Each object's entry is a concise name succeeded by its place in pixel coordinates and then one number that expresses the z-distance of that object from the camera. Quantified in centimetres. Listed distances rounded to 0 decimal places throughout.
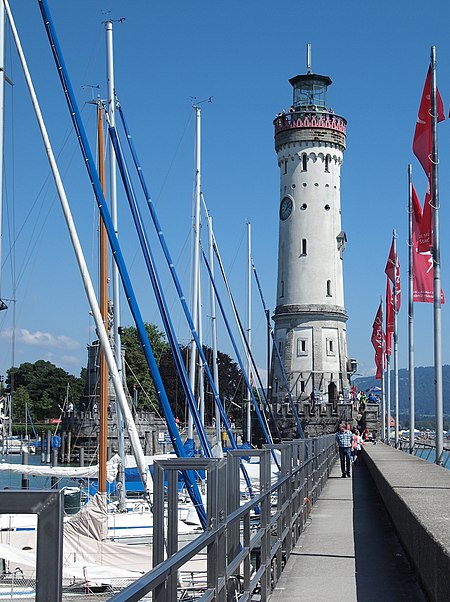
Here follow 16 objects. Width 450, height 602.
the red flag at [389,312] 5393
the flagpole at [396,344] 5034
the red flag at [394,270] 5006
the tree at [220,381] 11162
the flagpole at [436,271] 2645
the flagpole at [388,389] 6744
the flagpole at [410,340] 4290
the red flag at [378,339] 6769
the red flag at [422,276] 3111
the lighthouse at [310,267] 9162
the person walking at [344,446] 3325
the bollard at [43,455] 9088
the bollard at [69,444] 9114
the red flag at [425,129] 2775
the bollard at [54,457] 6094
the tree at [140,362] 12250
